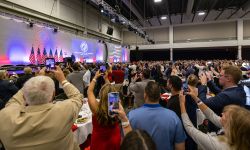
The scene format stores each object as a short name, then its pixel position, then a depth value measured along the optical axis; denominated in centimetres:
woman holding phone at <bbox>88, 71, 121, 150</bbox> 194
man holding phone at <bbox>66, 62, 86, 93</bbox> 548
